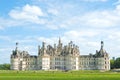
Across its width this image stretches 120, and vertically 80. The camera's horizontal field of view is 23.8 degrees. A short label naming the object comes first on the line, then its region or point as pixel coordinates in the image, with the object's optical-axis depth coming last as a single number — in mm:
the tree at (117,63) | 106719
